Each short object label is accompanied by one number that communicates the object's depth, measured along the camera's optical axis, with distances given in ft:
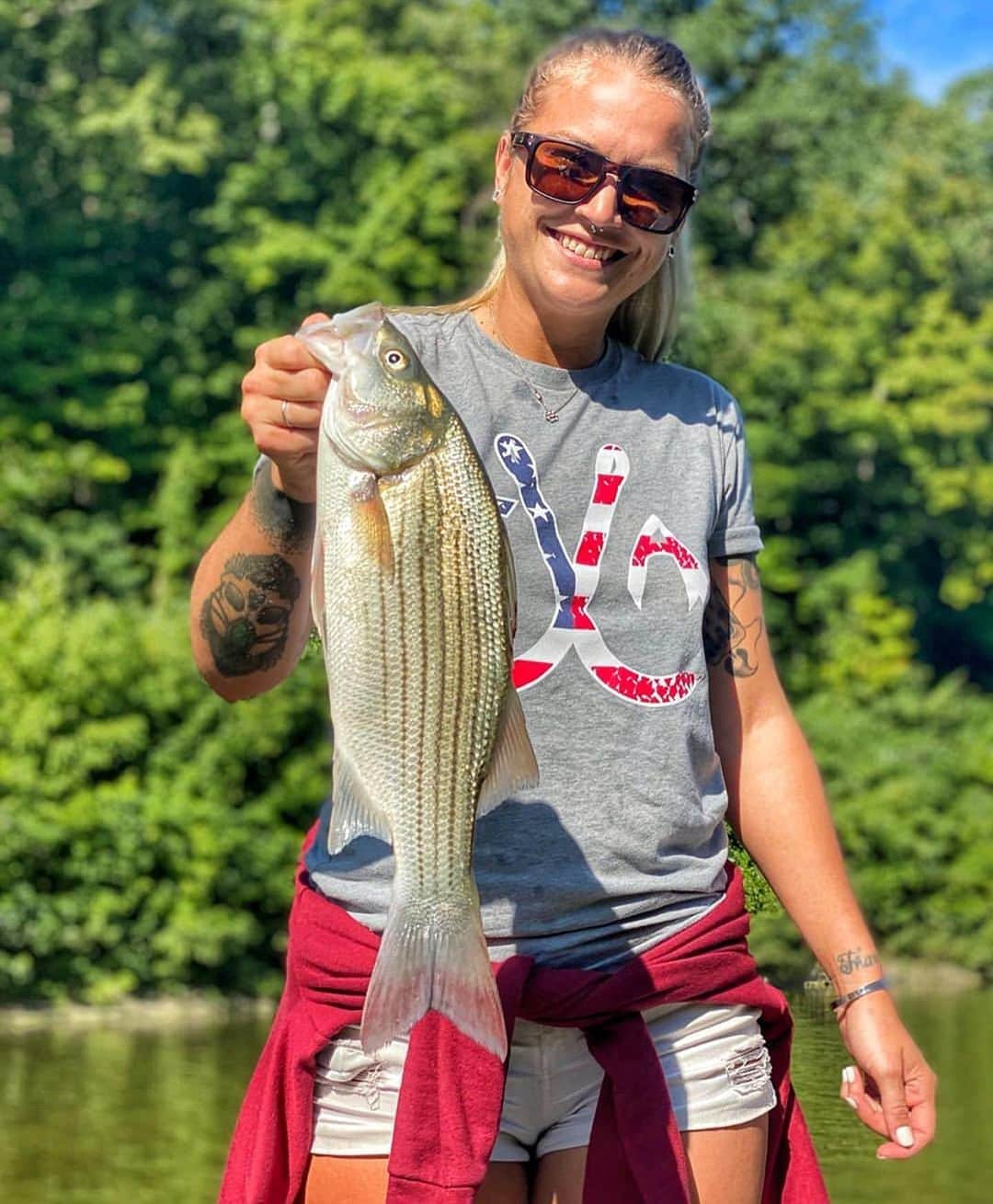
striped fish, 6.33
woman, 7.29
